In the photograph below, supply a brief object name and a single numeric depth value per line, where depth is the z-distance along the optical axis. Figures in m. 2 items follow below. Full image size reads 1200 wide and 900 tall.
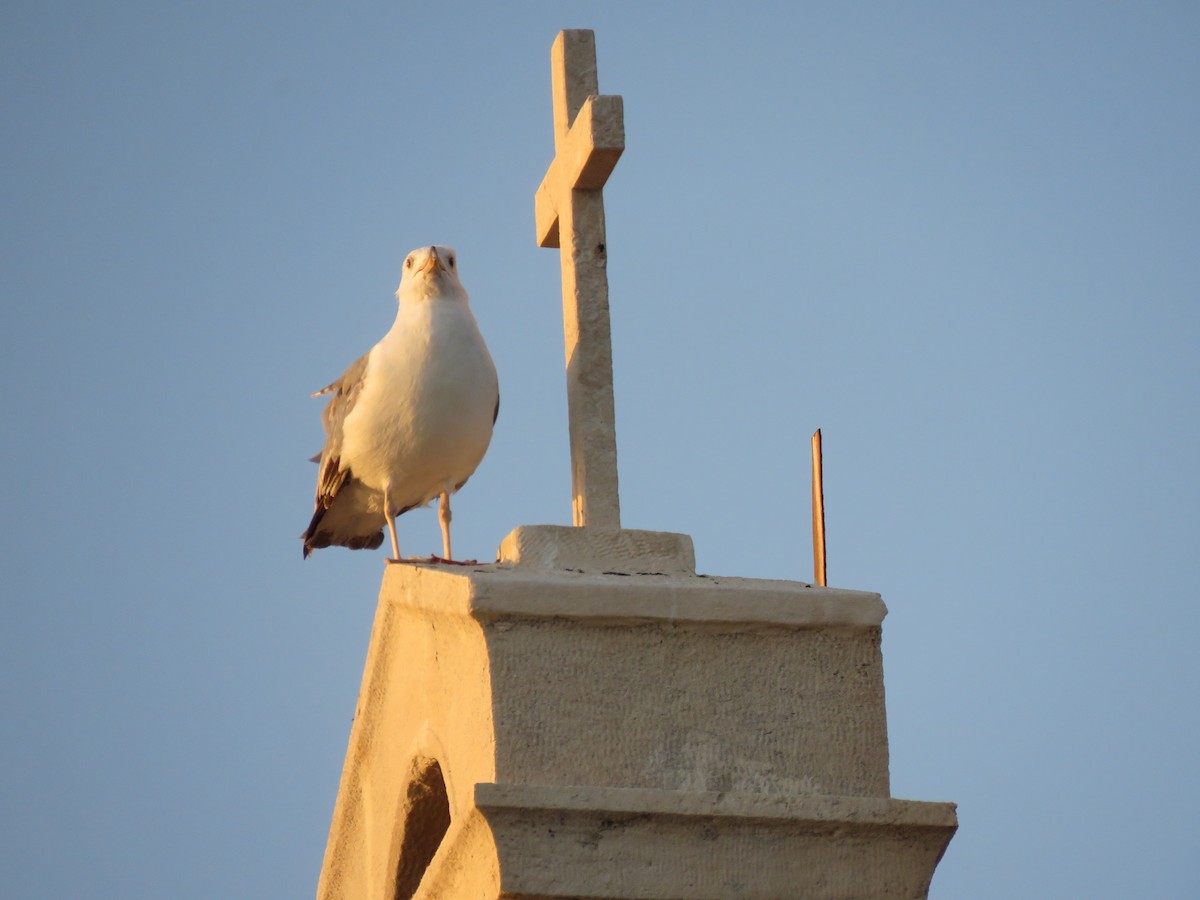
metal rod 11.95
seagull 14.70
